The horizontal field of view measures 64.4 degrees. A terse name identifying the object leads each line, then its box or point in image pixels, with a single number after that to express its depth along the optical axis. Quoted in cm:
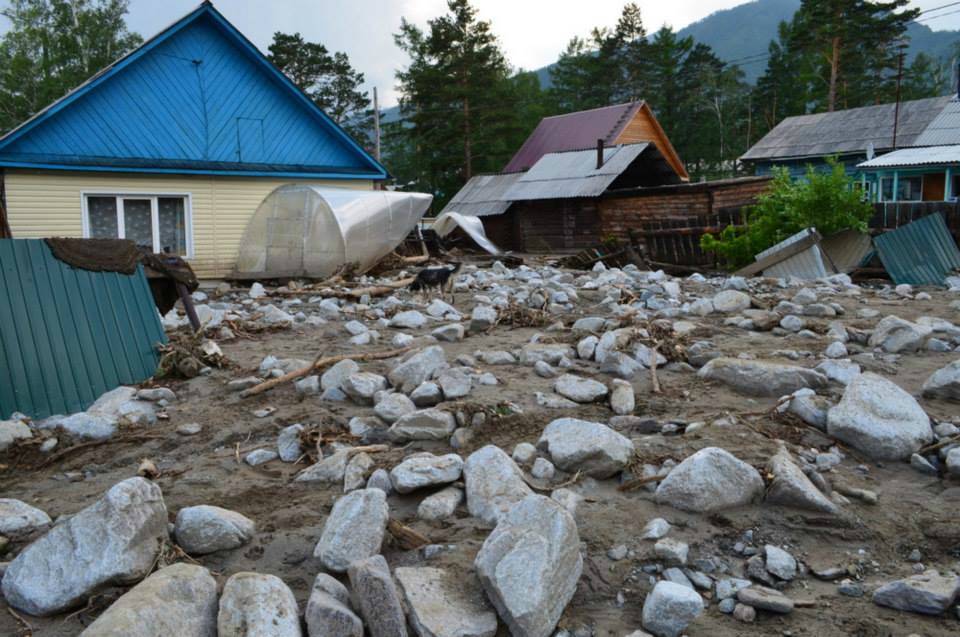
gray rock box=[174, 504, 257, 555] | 295
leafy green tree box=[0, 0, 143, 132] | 3416
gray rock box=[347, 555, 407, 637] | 232
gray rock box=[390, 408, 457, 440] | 404
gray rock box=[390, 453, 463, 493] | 335
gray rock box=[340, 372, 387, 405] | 484
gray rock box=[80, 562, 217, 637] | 224
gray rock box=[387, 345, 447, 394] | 497
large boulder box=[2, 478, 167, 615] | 257
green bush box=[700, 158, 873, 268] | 1201
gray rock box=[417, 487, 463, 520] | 316
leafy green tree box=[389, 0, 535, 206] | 3478
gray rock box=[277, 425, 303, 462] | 404
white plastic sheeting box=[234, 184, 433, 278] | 1268
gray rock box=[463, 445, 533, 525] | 314
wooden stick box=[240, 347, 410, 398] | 513
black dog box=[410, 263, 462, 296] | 1041
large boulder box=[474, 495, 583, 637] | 235
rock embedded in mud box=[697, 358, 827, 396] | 466
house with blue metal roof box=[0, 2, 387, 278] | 1266
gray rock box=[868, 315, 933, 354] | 576
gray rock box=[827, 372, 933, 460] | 367
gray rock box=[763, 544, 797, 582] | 268
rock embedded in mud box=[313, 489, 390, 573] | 277
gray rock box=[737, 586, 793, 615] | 244
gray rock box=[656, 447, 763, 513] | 311
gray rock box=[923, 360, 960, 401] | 437
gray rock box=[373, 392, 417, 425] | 438
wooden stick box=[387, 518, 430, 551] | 289
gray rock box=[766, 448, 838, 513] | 308
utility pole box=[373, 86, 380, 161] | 2634
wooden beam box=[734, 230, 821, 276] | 1159
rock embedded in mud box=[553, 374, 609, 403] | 466
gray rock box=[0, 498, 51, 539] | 317
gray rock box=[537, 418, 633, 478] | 347
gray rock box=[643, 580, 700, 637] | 237
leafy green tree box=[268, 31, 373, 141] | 4106
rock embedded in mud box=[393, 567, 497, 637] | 233
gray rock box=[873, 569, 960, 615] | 239
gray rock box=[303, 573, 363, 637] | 233
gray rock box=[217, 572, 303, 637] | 233
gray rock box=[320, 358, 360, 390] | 510
